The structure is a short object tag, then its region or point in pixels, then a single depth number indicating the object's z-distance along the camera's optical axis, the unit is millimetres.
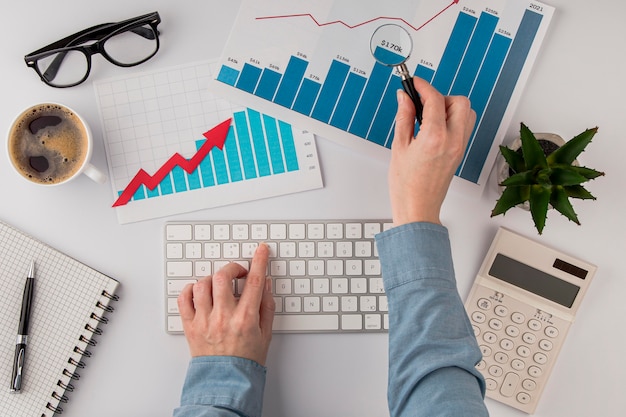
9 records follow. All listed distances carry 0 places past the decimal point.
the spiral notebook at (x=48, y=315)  985
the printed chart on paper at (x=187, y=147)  1001
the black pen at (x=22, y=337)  971
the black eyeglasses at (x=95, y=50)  972
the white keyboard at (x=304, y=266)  1004
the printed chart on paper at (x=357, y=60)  1001
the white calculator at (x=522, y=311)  995
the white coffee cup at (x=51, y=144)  941
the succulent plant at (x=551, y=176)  857
